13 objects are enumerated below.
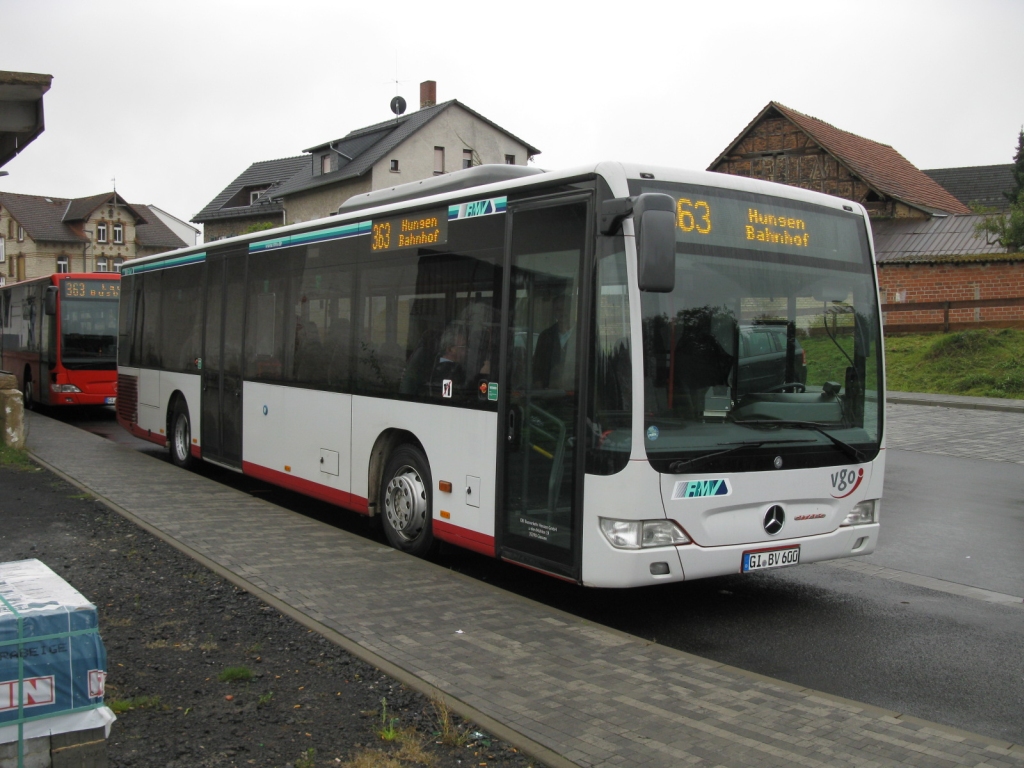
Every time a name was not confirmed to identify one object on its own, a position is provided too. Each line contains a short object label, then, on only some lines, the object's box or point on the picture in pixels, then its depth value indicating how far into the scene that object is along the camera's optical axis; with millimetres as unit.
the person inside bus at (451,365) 7751
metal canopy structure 7180
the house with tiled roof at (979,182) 67938
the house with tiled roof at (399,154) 58594
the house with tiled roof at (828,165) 45291
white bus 6270
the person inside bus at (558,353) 6602
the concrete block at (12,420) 13820
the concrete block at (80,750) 3611
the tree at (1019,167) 50188
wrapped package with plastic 3521
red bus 21688
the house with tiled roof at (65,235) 87500
